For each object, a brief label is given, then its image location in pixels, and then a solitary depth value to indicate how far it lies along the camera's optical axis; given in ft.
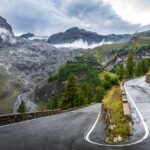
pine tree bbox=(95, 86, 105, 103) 226.31
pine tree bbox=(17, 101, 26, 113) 188.05
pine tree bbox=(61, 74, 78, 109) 152.90
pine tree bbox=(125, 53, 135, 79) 239.61
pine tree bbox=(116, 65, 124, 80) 258.93
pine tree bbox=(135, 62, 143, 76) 250.89
